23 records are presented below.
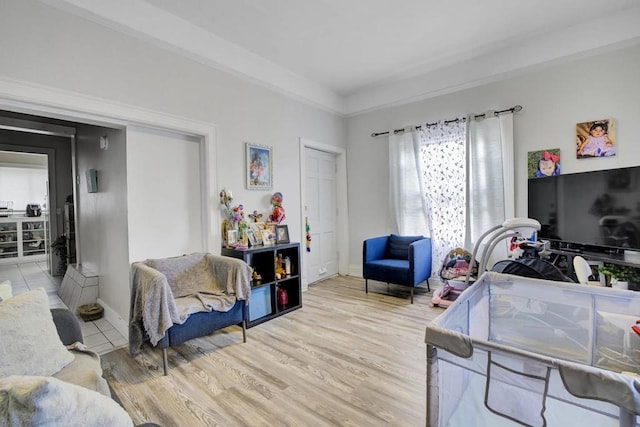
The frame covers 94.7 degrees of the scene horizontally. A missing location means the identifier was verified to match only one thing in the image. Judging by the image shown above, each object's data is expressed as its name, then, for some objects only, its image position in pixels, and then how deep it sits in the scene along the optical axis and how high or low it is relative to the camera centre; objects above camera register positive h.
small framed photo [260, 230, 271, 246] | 3.27 -0.28
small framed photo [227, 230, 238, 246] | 3.04 -0.25
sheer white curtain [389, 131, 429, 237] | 4.03 +0.32
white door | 4.31 -0.03
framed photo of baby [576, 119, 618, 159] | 2.86 +0.64
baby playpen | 0.80 -0.56
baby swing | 3.23 -0.77
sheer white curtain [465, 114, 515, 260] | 3.35 +0.36
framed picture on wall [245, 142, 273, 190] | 3.33 +0.54
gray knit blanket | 2.01 -0.61
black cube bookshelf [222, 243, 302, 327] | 2.97 -0.73
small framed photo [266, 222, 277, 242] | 3.37 -0.21
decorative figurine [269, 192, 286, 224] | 3.54 +0.03
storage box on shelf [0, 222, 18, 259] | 6.22 -0.43
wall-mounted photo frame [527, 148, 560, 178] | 3.12 +0.46
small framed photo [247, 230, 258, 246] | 3.12 -0.26
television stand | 2.24 -0.44
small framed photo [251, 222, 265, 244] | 3.27 -0.18
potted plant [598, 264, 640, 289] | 2.27 -0.57
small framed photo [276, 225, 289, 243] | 3.41 -0.25
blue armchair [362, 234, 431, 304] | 3.41 -0.65
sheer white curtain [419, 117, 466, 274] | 3.71 +0.34
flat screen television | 2.36 -0.05
